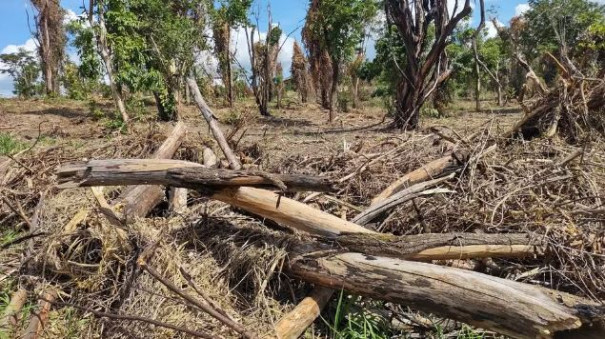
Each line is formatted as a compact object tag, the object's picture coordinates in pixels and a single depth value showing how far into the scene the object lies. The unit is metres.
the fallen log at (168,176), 2.84
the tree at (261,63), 14.87
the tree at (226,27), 13.70
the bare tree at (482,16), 8.31
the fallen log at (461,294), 2.11
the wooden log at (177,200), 3.87
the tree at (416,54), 8.85
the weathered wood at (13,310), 2.78
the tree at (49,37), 19.16
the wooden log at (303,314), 2.54
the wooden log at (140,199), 3.78
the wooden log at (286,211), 2.89
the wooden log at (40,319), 2.67
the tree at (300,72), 20.93
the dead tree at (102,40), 9.20
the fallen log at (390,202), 3.30
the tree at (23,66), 24.17
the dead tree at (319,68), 16.25
